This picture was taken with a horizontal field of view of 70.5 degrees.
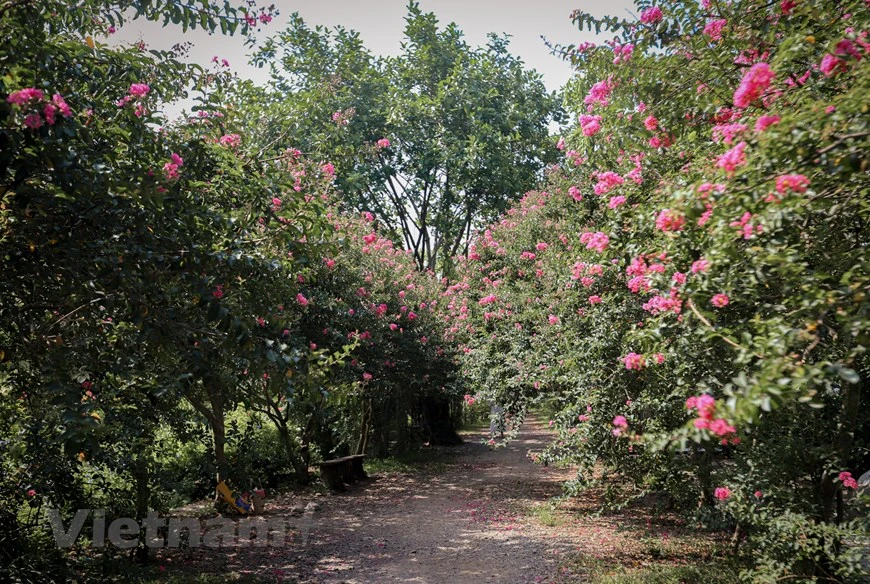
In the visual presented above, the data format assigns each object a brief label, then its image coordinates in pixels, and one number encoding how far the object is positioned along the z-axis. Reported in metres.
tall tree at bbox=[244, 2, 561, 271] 17.56
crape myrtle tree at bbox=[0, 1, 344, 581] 3.15
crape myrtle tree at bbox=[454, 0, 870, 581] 2.51
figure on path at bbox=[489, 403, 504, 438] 9.89
